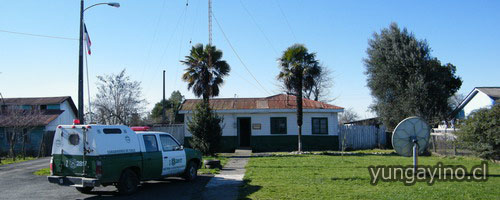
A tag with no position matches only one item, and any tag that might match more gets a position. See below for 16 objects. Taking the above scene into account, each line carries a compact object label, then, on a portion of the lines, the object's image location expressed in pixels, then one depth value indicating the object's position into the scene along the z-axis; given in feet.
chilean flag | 50.93
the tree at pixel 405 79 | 93.91
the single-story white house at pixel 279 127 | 84.69
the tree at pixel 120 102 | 104.99
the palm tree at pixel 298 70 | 74.91
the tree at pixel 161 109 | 162.60
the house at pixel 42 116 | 90.89
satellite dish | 38.04
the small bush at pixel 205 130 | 68.95
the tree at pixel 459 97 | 204.03
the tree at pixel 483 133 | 53.36
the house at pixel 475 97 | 99.14
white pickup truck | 31.43
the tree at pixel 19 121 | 80.32
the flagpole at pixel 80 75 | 47.06
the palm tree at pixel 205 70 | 77.71
